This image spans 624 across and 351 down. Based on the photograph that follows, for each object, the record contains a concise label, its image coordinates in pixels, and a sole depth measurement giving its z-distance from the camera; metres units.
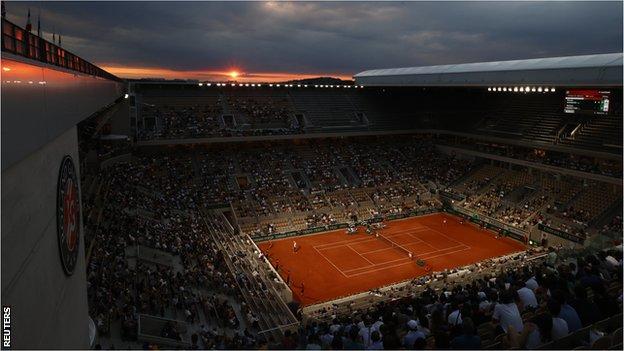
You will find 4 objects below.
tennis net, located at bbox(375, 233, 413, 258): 30.23
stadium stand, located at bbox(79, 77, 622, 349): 9.24
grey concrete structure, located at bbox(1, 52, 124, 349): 4.45
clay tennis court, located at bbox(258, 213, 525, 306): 25.73
